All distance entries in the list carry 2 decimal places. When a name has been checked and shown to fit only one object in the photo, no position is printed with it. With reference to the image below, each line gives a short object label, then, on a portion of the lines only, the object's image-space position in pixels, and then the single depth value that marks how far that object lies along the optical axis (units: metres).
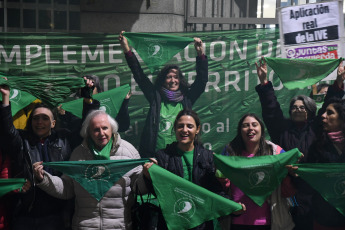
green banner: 6.24
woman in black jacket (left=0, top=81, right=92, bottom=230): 4.72
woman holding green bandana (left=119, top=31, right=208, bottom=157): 5.87
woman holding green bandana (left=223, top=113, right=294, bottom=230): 4.80
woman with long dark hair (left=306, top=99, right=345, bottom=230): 4.97
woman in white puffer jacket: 4.72
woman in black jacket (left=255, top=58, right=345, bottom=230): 5.31
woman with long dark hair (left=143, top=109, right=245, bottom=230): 4.81
